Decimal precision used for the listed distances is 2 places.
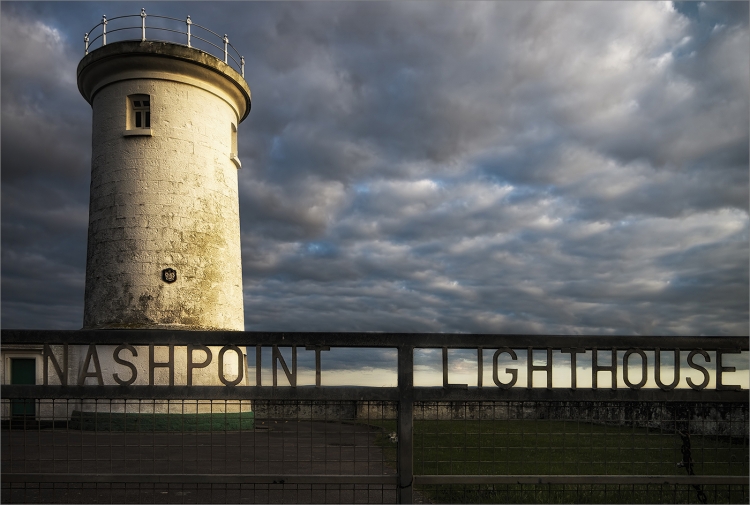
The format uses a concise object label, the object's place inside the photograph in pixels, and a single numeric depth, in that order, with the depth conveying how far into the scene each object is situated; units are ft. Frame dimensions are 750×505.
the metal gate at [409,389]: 22.67
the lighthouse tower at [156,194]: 58.44
